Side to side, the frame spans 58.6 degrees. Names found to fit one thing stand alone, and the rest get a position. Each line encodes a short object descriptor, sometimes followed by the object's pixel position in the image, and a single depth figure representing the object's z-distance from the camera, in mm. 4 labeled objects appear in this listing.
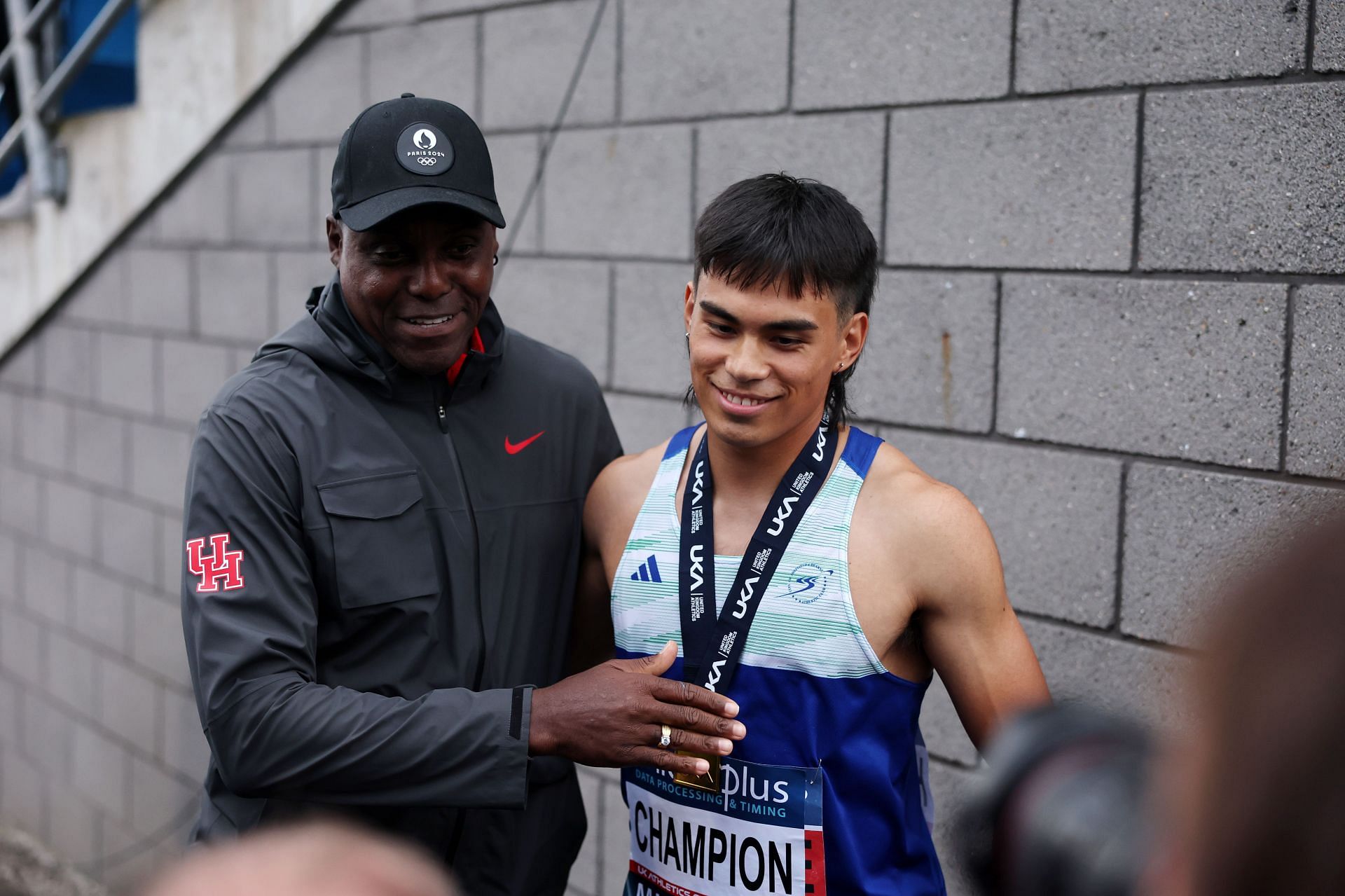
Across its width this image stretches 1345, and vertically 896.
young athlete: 2006
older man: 2082
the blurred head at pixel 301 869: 790
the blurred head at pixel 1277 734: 584
